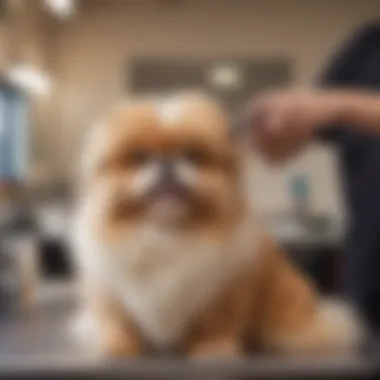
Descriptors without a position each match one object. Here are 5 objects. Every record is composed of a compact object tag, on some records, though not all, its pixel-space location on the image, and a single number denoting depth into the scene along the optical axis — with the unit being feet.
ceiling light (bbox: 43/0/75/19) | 12.00
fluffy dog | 4.42
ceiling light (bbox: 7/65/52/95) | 11.74
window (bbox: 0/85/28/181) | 10.80
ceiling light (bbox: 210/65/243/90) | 17.03
